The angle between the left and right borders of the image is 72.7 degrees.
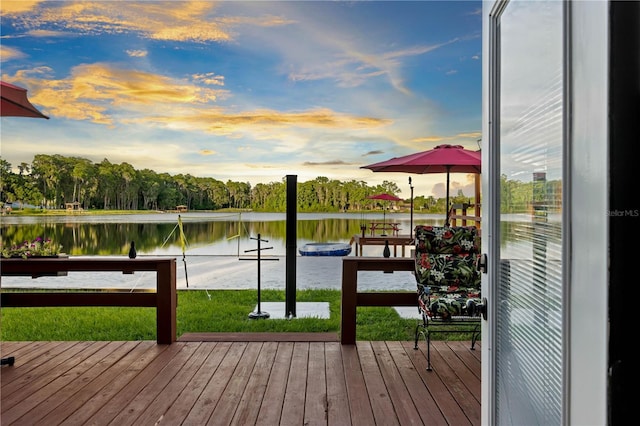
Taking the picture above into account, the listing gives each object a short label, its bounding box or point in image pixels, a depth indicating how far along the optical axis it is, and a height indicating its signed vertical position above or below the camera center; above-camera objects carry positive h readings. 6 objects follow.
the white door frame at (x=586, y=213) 0.68 -0.01
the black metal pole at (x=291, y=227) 4.77 -0.21
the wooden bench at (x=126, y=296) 3.54 -0.73
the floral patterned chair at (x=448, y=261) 3.67 -0.45
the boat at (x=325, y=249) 12.38 -1.21
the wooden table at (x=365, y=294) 3.65 -0.73
